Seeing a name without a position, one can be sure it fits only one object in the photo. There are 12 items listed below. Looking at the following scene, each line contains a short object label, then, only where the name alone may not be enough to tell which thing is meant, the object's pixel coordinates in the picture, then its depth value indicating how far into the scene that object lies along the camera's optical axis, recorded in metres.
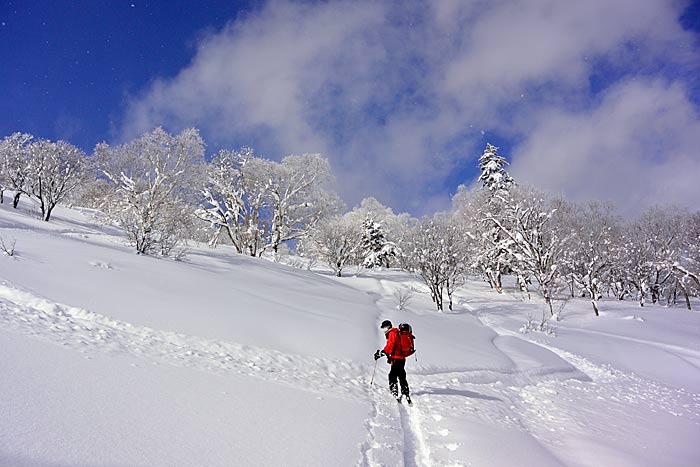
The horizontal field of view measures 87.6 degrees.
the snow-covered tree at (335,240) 32.41
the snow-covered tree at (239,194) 27.47
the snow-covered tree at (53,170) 23.53
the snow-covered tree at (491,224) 30.69
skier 6.79
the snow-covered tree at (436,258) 22.58
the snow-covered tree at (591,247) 23.75
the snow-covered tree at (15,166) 25.60
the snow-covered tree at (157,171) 23.25
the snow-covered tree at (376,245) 49.84
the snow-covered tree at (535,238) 24.53
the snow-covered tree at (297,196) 28.36
